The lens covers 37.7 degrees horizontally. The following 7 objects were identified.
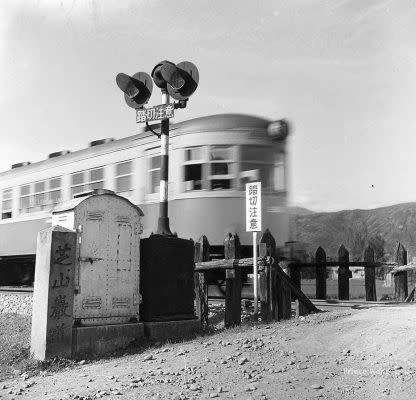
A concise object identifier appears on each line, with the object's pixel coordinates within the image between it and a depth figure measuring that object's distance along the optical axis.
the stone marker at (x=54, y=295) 7.51
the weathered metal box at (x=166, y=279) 8.76
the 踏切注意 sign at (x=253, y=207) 9.64
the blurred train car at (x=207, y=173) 12.69
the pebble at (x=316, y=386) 5.42
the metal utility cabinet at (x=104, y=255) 8.05
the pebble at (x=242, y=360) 6.56
